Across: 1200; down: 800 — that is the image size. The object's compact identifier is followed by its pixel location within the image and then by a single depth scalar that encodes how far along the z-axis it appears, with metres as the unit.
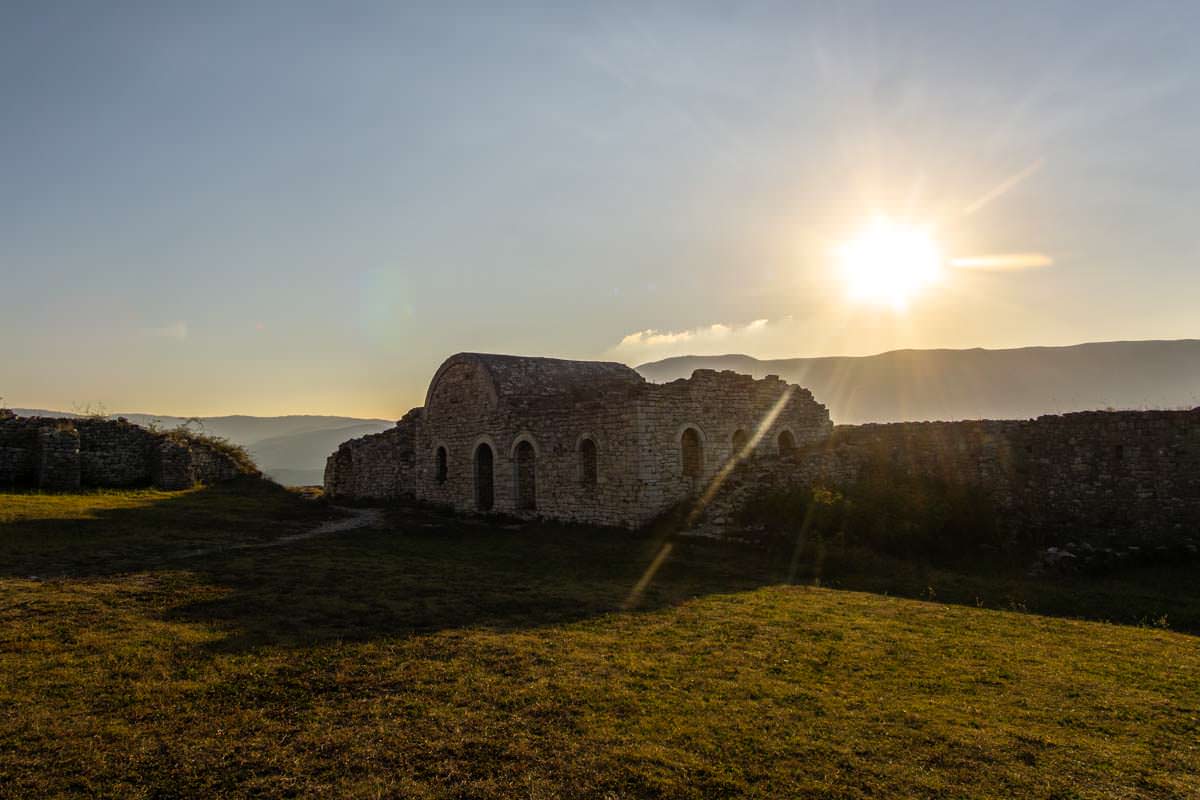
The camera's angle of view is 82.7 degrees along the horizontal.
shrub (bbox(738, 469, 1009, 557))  14.00
